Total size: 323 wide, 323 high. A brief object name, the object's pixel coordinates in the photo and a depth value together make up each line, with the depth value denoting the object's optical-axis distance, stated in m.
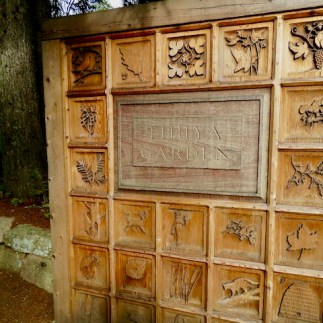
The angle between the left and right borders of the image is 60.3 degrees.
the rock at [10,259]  2.03
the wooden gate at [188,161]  1.20
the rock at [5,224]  2.10
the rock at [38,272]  1.91
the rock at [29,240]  1.91
